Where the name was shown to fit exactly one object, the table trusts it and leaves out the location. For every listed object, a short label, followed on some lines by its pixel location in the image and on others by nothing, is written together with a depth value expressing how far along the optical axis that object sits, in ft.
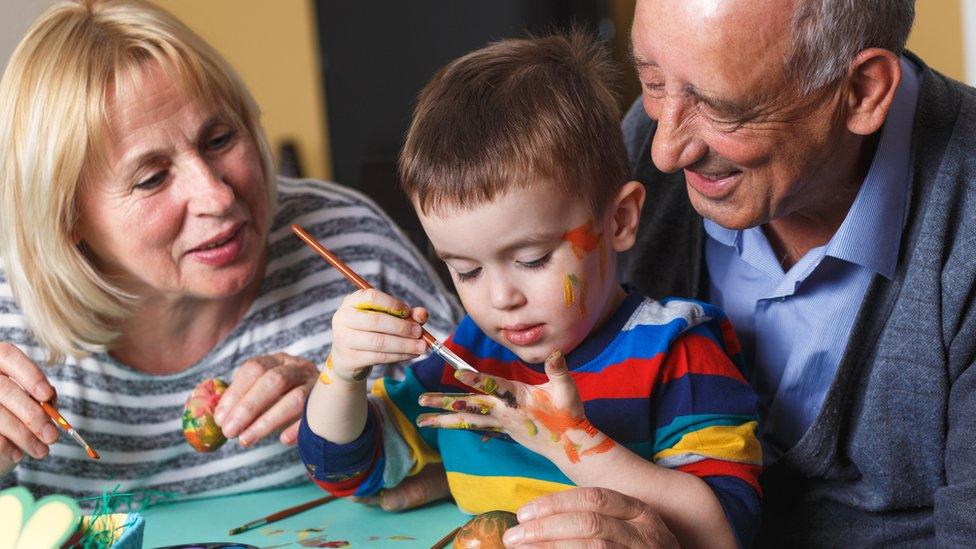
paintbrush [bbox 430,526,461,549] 4.32
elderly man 4.03
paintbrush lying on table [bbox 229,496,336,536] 4.72
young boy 3.86
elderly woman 5.08
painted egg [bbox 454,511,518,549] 3.79
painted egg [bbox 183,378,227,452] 4.98
